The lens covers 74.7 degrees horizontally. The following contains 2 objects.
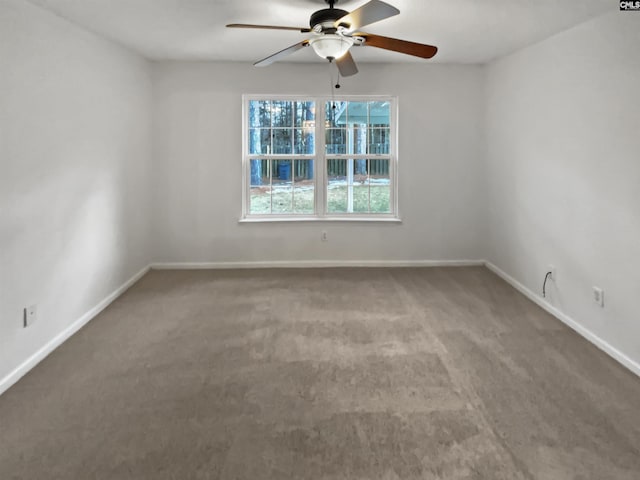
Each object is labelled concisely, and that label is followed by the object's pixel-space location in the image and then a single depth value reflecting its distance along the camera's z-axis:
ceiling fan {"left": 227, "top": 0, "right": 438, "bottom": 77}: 2.38
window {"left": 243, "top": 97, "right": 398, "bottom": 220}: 5.04
